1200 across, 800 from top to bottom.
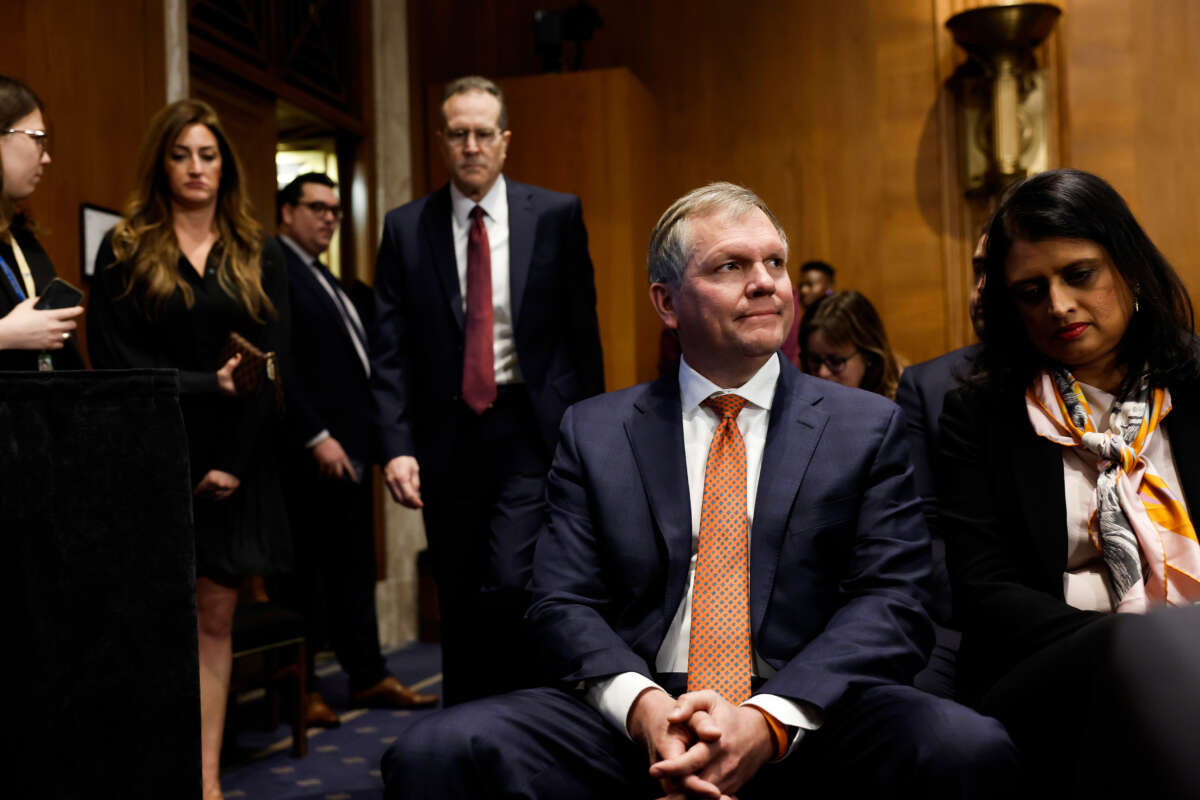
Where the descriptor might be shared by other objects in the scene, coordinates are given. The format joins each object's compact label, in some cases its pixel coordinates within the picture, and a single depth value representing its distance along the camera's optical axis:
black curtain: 1.33
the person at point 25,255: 2.16
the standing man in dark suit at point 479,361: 2.69
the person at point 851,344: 3.12
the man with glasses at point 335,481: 3.89
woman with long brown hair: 2.61
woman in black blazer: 1.63
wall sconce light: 5.29
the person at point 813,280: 5.52
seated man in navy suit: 1.45
